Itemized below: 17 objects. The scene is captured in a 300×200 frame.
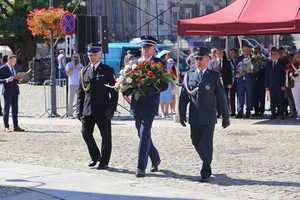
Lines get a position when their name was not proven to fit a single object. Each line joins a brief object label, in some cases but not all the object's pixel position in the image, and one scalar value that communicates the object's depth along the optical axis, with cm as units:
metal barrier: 2180
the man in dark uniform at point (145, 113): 982
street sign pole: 2027
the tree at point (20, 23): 4528
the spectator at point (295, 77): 1747
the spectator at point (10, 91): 1620
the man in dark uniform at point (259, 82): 1831
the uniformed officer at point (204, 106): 957
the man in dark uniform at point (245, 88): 1822
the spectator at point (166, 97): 1853
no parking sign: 1966
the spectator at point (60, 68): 3344
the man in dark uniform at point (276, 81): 1777
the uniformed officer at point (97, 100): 1057
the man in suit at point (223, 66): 1798
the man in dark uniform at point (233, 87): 1845
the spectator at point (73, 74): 1916
